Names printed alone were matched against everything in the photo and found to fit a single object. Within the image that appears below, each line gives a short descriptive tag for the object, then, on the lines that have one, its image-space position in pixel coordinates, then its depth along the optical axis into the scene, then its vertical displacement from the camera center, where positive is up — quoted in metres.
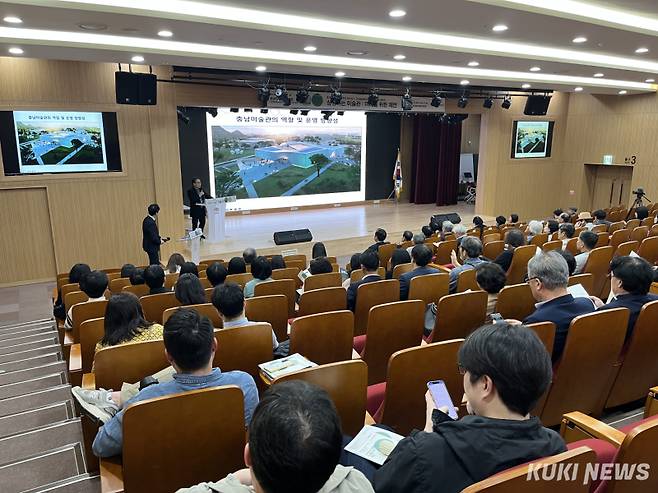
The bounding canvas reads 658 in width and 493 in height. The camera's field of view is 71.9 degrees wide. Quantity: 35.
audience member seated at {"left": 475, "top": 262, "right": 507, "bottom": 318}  3.45 -0.88
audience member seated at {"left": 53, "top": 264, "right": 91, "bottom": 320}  4.71 -1.36
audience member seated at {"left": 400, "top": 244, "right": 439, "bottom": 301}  4.11 -0.98
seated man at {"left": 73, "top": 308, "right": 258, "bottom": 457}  1.82 -0.86
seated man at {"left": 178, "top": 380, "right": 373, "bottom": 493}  0.99 -0.61
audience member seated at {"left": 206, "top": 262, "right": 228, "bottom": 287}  4.41 -1.03
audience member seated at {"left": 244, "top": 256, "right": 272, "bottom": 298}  4.45 -1.05
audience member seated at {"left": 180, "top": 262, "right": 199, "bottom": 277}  5.14 -1.16
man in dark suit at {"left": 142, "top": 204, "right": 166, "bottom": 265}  7.76 -1.20
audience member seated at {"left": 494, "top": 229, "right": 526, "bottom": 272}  5.82 -0.96
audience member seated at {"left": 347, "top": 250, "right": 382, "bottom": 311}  4.23 -0.98
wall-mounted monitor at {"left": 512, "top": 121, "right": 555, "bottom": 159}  13.66 +0.75
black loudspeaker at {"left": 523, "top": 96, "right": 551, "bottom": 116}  12.57 +1.62
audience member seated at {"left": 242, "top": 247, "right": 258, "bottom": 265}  5.79 -1.14
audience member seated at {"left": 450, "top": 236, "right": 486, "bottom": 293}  4.33 -0.91
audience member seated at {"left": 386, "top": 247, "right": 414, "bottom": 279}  5.44 -1.12
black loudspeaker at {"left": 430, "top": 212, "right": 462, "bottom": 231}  10.69 -1.39
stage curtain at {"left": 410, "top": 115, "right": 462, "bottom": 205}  16.34 +0.15
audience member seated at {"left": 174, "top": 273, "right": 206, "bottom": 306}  3.65 -1.00
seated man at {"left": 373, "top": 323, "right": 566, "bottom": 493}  1.24 -0.74
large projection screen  13.76 +0.24
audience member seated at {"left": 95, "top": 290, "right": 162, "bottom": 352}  2.68 -0.93
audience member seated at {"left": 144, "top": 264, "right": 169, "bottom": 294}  4.38 -1.08
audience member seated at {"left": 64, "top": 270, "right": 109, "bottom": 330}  3.97 -1.04
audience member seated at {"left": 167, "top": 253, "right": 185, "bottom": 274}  6.53 -1.39
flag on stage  16.16 -0.46
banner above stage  10.31 +1.44
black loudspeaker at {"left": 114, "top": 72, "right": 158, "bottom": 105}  7.70 +1.32
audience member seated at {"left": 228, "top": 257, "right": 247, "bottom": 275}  5.27 -1.16
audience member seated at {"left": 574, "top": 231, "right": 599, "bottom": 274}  4.88 -0.92
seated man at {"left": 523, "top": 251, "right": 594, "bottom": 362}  2.65 -0.82
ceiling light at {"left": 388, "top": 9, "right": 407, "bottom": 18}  4.81 +1.61
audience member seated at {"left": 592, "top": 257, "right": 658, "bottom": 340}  2.83 -0.76
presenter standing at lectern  10.59 -0.87
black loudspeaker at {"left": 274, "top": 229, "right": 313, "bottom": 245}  10.02 -1.59
